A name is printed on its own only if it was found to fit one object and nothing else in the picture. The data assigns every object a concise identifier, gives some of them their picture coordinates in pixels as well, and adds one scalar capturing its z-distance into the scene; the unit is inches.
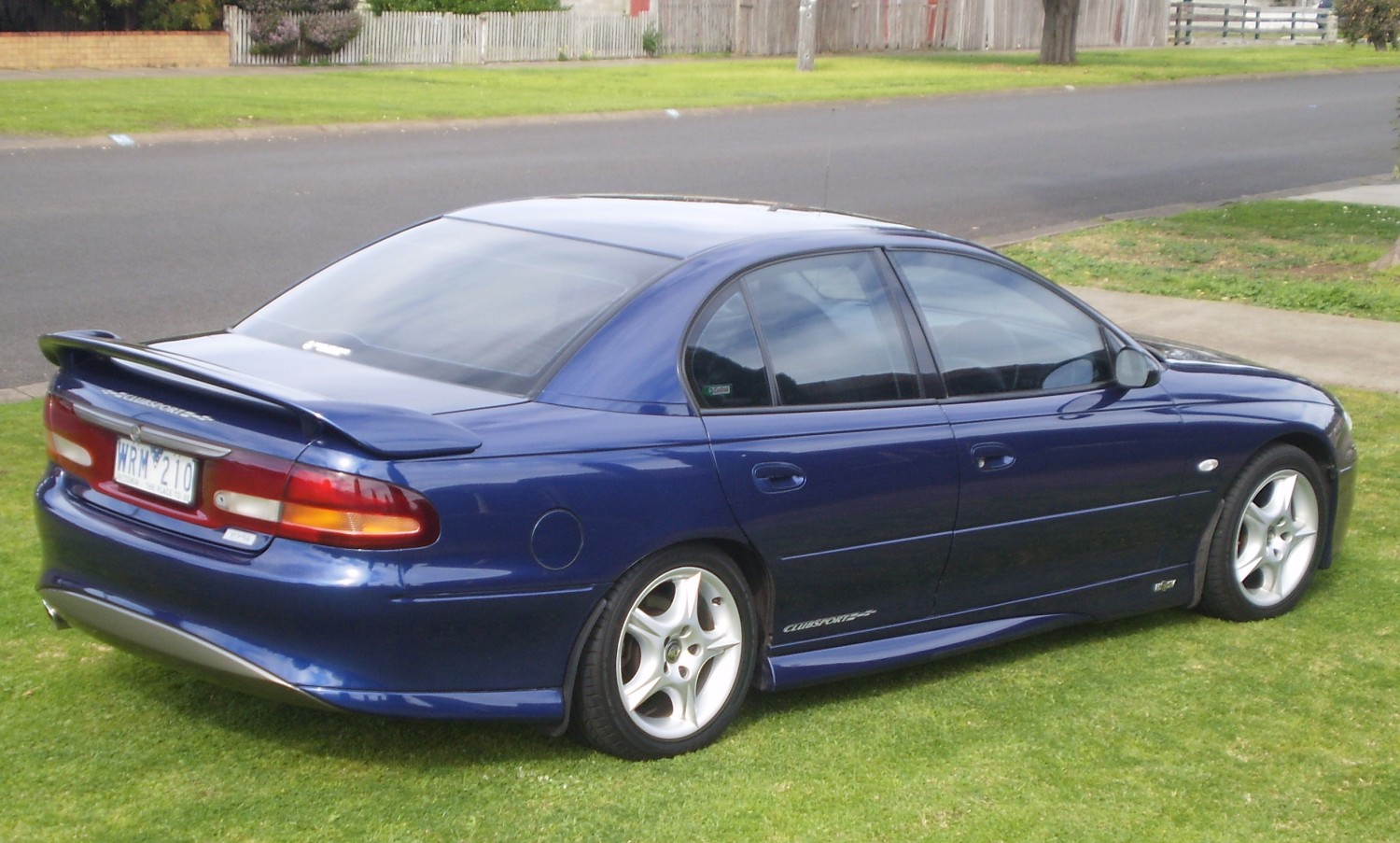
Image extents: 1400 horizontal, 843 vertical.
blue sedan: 155.9
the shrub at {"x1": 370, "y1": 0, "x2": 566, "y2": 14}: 1517.0
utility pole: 1418.6
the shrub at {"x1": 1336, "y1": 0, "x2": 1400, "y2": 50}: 535.2
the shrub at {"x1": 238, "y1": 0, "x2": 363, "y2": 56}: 1263.5
